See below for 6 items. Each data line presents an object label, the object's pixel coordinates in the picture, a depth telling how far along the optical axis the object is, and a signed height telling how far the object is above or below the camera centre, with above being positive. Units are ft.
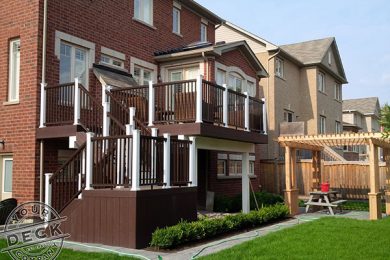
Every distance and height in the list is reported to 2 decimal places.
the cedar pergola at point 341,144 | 47.67 +1.88
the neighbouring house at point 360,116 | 156.82 +19.62
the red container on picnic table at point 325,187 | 55.77 -2.15
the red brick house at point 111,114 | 32.60 +4.94
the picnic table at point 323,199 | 52.75 -3.76
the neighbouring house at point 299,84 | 87.20 +18.60
